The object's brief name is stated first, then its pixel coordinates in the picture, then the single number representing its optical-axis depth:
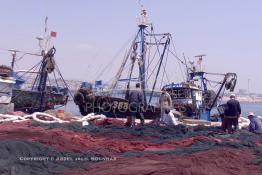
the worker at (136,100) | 11.75
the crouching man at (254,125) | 10.70
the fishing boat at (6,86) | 16.88
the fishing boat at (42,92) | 19.08
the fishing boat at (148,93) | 17.30
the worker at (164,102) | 13.35
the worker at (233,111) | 10.54
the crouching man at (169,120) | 11.73
